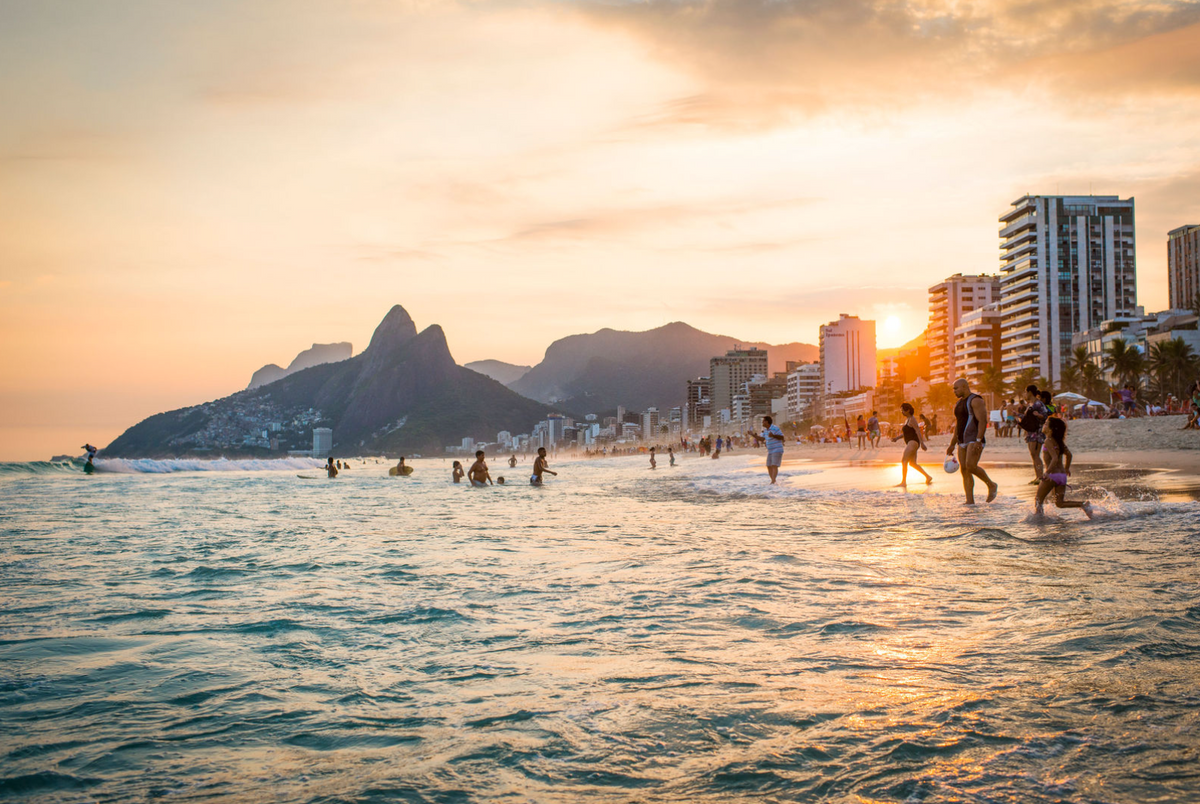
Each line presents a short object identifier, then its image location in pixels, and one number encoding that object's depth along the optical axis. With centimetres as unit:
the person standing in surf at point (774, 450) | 2372
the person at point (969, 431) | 1293
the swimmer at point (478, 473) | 3345
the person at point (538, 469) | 3157
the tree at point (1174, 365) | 8150
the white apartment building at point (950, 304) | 16575
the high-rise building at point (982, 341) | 13838
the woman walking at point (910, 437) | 1803
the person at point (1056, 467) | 1109
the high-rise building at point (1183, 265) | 17300
